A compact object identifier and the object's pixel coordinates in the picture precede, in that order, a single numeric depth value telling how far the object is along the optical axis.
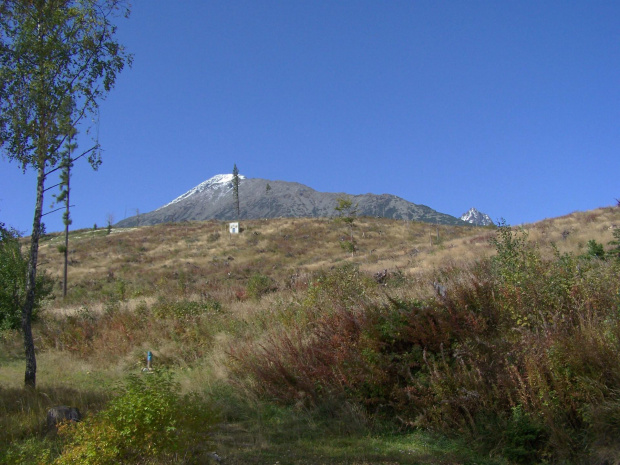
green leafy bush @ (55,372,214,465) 4.34
